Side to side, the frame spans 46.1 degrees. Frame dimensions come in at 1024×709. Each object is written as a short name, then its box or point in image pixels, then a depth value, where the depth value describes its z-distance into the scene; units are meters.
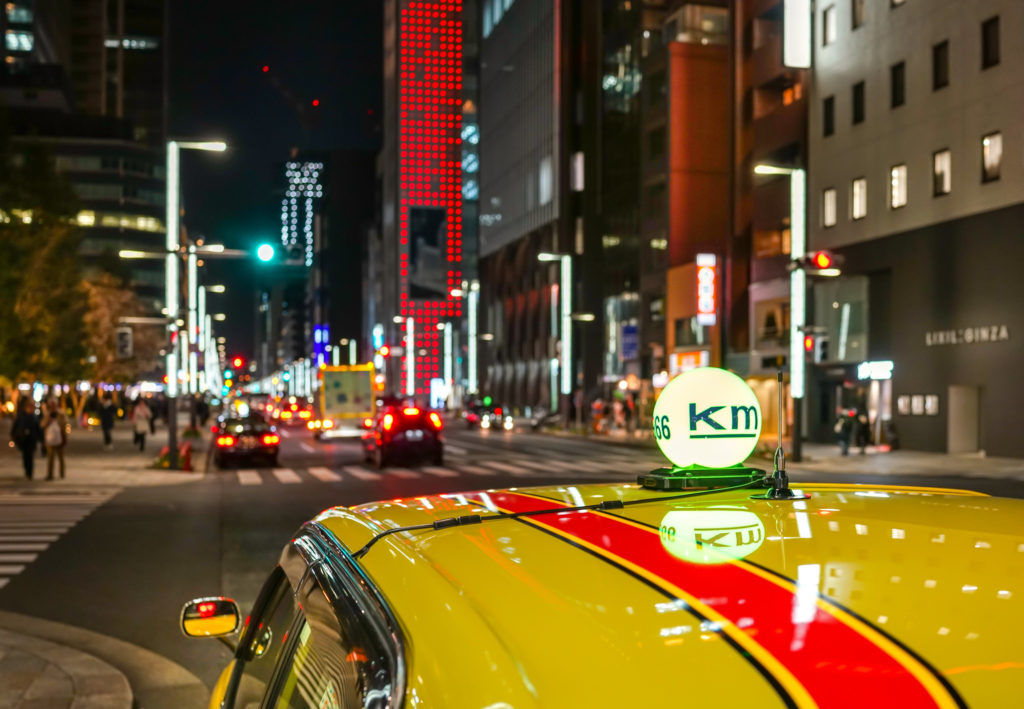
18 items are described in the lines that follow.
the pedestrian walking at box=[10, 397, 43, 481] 25.67
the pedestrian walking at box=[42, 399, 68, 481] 25.42
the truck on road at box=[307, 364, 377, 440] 47.44
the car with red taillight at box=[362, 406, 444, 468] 30.25
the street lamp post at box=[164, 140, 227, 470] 27.83
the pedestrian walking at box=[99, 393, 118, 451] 39.31
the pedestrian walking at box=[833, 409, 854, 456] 36.03
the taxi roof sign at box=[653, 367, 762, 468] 3.07
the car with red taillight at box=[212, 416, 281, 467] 30.50
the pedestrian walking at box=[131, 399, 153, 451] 38.84
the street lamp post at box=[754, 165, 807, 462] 31.70
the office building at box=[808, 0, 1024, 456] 34.44
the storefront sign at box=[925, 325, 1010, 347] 34.83
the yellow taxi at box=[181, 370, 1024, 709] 1.51
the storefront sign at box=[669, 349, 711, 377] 55.38
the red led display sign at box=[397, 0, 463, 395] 150.25
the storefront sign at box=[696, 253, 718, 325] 53.76
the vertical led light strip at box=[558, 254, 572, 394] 61.78
